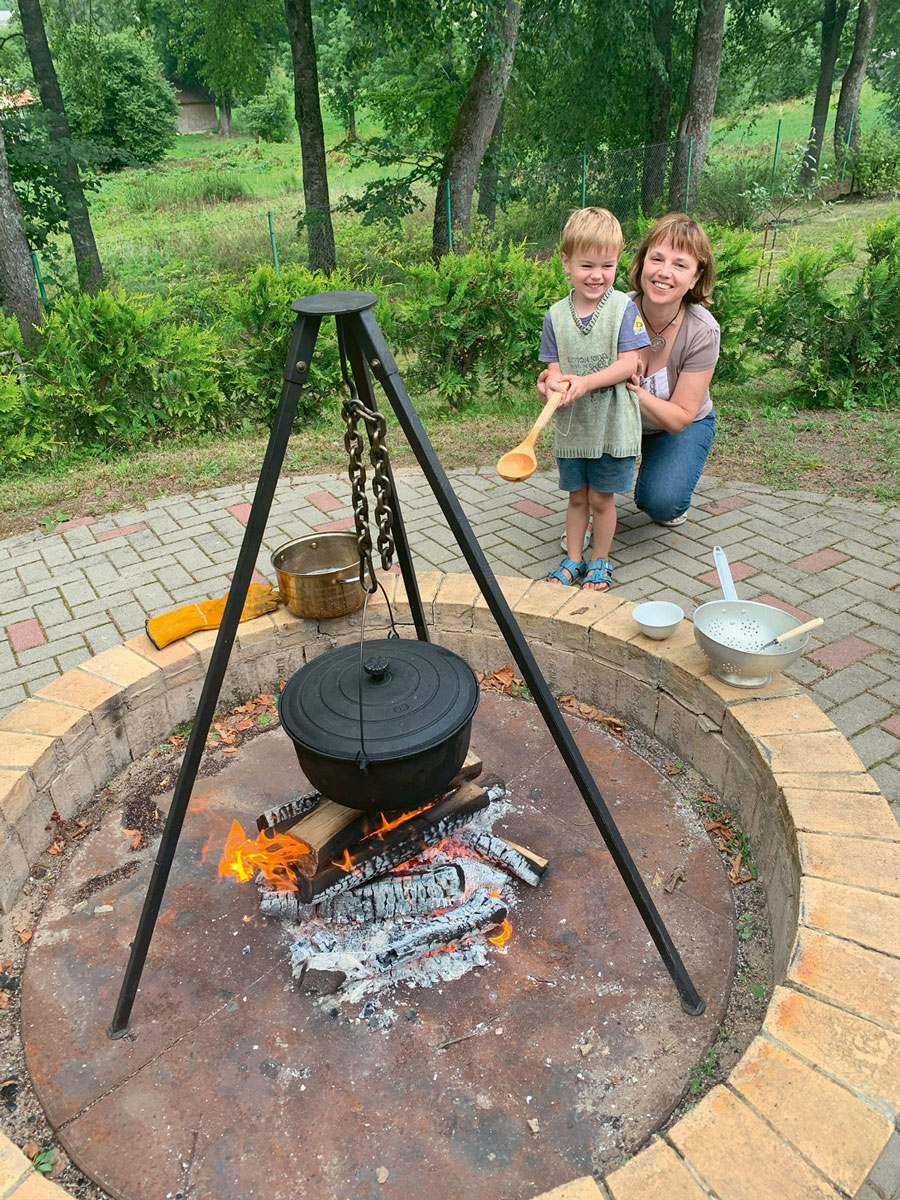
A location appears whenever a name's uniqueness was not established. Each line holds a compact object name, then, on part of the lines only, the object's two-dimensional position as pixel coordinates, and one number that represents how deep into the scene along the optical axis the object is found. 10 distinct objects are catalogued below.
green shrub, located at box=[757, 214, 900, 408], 5.57
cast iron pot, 1.80
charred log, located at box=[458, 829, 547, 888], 2.23
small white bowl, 2.68
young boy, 2.99
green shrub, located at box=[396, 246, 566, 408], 5.72
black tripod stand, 1.64
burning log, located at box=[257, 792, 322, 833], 2.31
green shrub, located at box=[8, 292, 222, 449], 5.29
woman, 3.42
